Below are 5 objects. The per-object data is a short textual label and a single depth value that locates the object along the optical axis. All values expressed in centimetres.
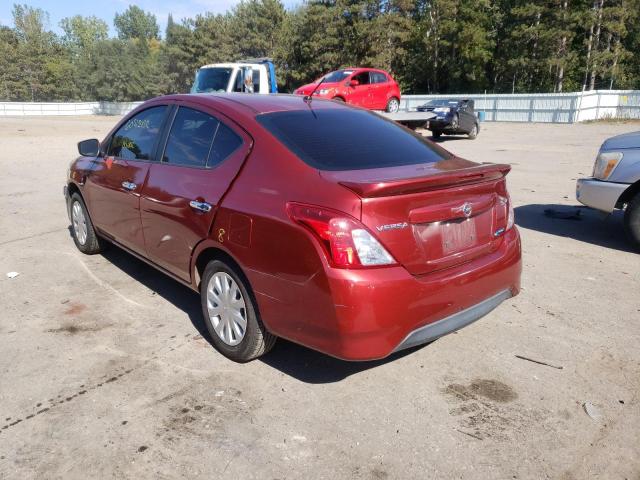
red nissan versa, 272
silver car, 561
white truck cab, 1667
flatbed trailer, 1161
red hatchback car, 1739
